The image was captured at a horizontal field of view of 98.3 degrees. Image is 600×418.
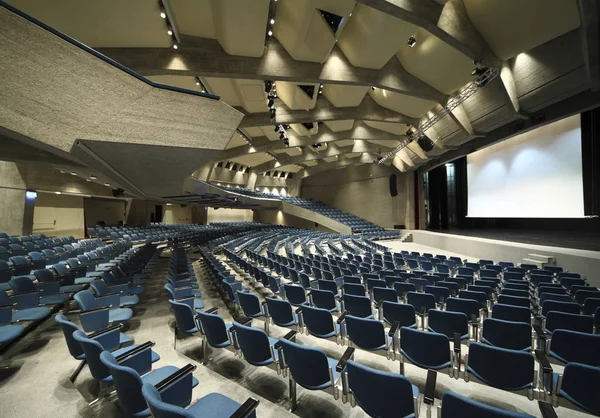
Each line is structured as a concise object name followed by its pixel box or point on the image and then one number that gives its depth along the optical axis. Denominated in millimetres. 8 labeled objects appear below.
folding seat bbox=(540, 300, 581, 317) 3811
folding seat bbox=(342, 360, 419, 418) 1774
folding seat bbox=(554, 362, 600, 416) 1916
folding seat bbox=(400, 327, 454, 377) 2514
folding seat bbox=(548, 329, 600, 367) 2539
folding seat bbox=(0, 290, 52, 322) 3652
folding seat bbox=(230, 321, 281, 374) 2627
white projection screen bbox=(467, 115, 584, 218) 10094
